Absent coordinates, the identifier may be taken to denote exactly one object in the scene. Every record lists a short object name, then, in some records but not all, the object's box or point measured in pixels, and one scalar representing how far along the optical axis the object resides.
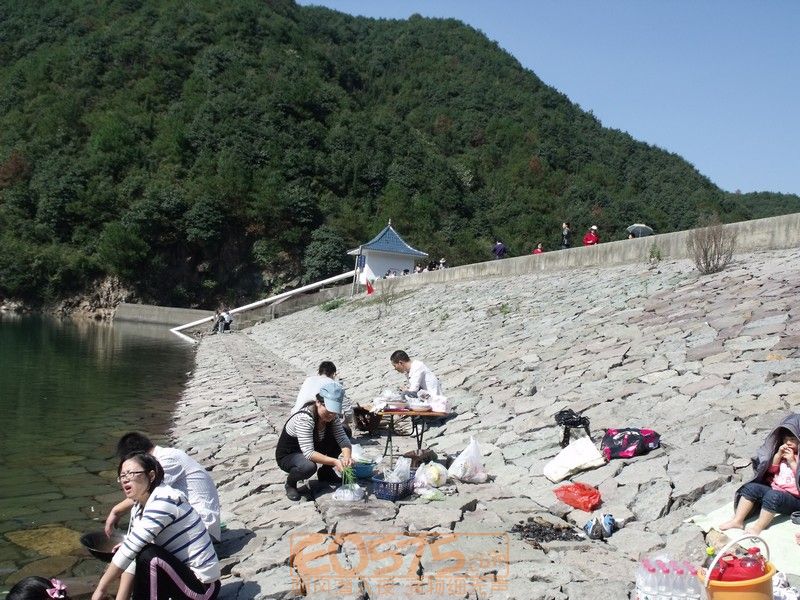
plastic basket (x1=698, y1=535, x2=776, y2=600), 3.20
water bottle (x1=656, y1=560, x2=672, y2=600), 3.37
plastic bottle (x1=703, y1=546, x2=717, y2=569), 3.76
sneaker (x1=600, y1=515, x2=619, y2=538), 4.57
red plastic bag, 5.01
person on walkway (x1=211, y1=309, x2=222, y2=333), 31.31
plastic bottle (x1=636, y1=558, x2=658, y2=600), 3.38
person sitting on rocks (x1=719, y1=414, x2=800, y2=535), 4.20
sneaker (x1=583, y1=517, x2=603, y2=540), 4.56
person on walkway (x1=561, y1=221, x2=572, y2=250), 23.35
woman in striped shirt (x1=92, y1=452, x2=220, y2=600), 3.54
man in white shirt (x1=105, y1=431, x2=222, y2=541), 4.34
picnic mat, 3.91
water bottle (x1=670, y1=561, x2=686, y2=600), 3.34
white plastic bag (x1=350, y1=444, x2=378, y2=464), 6.05
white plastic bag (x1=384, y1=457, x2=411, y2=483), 5.45
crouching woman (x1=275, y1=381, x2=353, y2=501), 5.67
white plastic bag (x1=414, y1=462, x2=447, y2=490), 5.63
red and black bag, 5.62
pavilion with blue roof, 37.04
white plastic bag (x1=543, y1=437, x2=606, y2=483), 5.63
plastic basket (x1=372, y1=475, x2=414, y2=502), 5.41
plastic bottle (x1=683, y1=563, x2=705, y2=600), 3.32
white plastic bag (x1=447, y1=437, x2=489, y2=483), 5.94
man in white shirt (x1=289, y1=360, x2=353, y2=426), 5.96
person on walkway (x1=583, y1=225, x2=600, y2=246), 21.45
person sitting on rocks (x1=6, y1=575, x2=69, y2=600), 3.32
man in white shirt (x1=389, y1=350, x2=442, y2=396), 8.09
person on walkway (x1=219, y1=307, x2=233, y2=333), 30.77
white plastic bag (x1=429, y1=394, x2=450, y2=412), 7.88
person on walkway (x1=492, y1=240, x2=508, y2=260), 28.15
